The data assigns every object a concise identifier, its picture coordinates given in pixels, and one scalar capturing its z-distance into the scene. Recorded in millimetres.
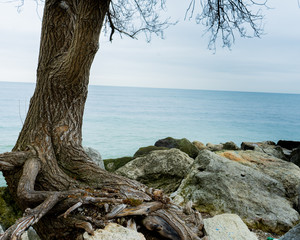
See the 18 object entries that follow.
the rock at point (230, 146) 11497
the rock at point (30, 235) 4414
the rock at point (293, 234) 2743
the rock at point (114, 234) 2461
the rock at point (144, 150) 8907
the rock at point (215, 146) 12125
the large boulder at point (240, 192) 4902
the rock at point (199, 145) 13461
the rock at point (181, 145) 9657
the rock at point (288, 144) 13245
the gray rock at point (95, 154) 6536
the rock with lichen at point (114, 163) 7731
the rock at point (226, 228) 3792
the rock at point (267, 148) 10250
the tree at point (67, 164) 2840
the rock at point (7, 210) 4570
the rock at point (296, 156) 9233
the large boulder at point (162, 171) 6473
